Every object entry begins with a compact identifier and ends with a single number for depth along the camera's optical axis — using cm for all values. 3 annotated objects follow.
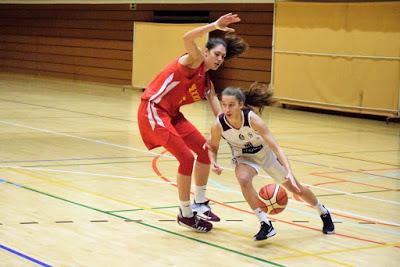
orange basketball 1006
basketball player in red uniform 1001
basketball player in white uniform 966
